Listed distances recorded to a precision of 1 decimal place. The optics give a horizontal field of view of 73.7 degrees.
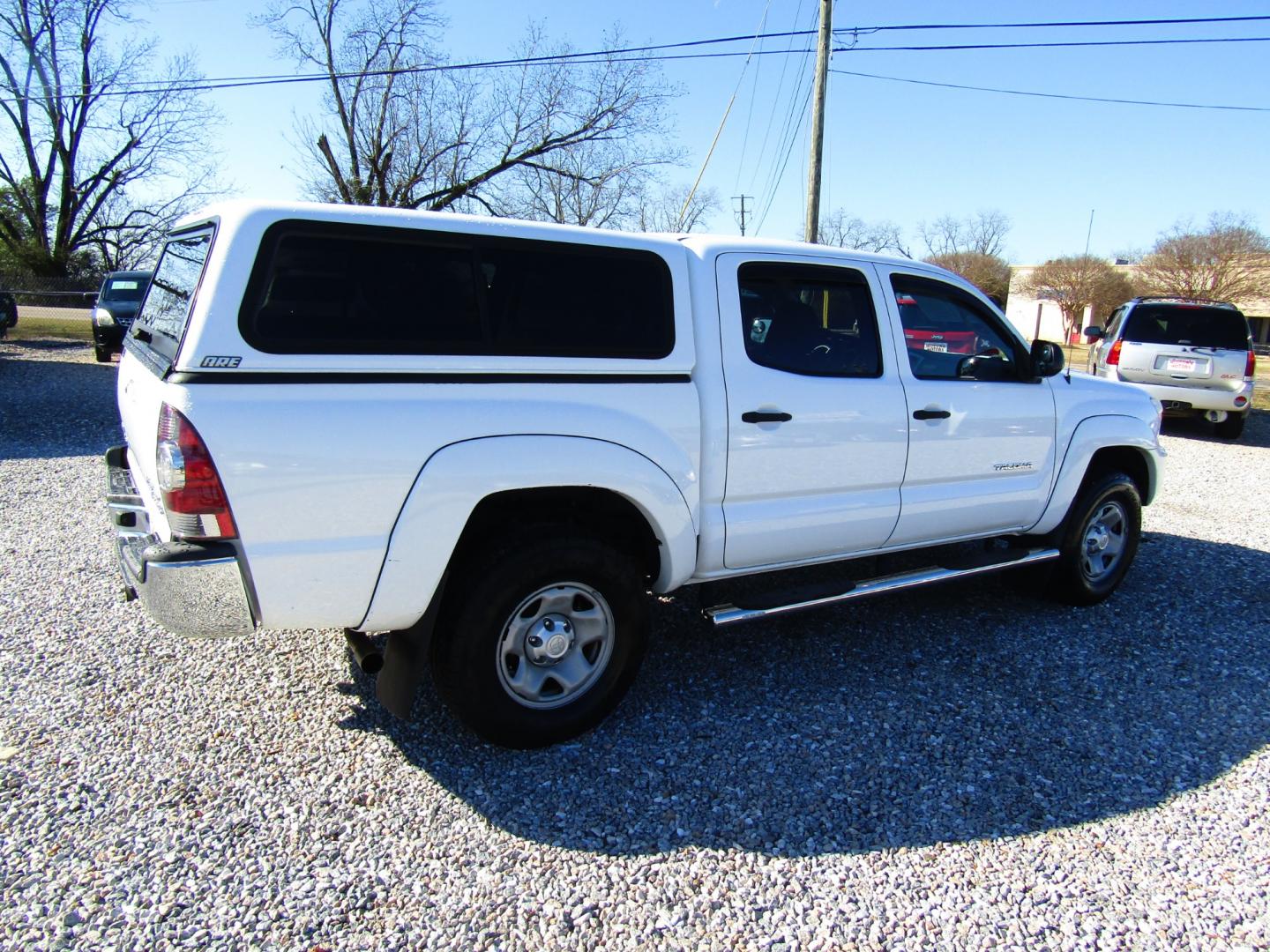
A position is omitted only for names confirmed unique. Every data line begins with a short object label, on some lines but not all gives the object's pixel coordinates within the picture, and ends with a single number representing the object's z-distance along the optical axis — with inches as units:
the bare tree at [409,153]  1183.6
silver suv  453.4
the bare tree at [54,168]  1307.8
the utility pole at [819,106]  593.0
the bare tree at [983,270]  2164.1
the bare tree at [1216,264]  1480.1
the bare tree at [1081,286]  1801.2
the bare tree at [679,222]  1297.4
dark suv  603.8
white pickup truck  106.2
